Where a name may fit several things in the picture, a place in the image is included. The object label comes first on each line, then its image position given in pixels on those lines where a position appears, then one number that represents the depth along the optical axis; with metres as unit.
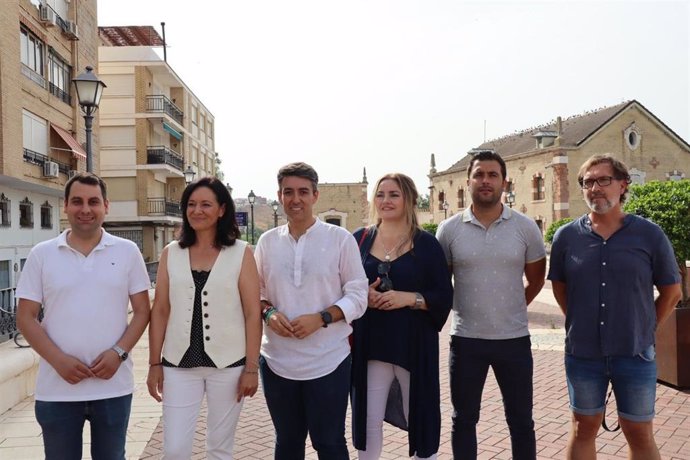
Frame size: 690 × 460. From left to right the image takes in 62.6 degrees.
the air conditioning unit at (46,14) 18.80
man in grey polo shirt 3.73
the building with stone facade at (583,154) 36.59
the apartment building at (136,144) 32.69
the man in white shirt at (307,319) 3.32
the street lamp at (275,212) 30.23
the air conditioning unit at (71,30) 20.90
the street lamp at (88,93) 9.47
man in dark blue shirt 3.42
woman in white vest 3.17
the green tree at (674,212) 6.68
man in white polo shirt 3.06
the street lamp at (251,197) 28.57
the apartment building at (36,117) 16.62
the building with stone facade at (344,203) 57.59
